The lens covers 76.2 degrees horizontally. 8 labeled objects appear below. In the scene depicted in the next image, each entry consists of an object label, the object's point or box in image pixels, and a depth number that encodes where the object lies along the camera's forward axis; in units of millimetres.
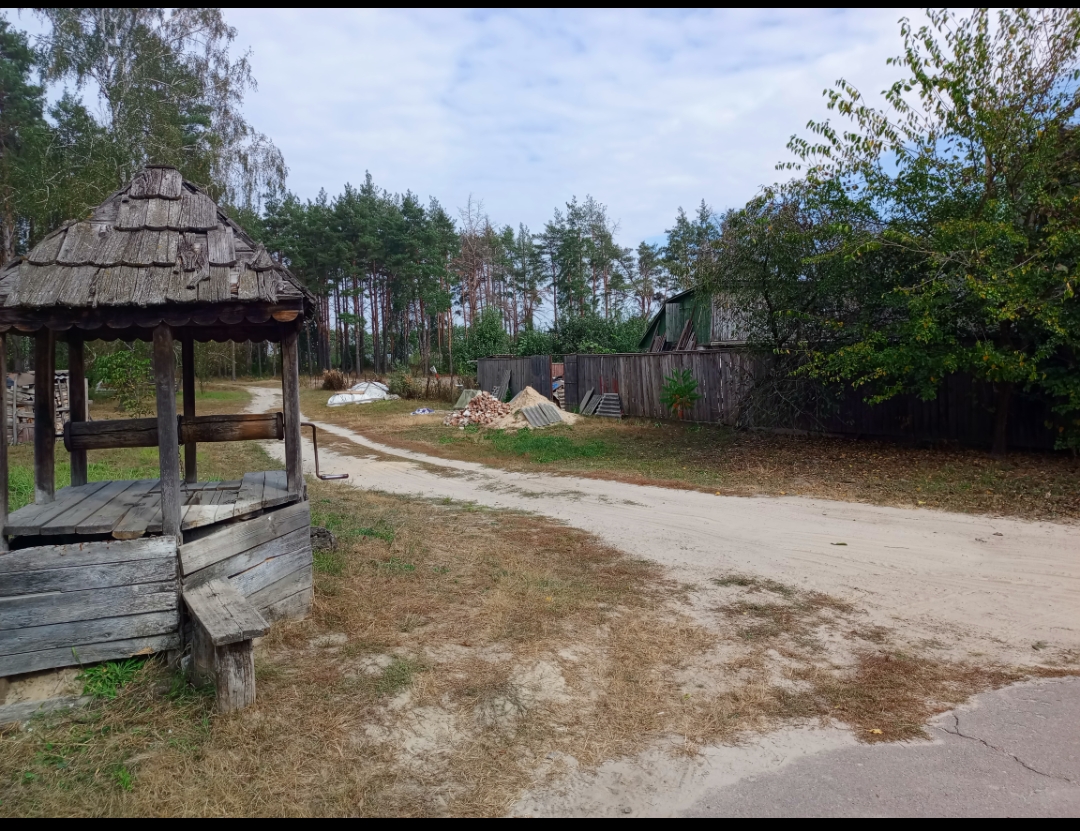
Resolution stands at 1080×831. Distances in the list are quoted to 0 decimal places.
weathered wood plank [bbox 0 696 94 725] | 3832
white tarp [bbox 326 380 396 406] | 30098
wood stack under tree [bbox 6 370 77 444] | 15852
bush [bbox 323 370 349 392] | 36188
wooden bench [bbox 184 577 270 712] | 3781
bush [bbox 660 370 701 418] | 18172
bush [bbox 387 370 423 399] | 30391
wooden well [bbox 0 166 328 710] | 4055
